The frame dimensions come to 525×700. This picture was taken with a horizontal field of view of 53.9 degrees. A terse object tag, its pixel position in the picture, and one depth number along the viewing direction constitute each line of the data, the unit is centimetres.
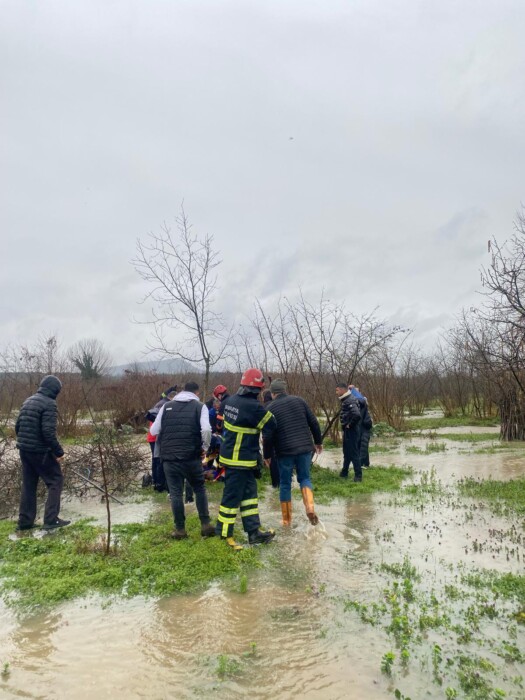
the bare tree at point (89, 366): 3103
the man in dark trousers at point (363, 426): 1029
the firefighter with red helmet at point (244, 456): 606
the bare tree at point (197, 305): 1168
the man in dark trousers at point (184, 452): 629
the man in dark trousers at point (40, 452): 697
